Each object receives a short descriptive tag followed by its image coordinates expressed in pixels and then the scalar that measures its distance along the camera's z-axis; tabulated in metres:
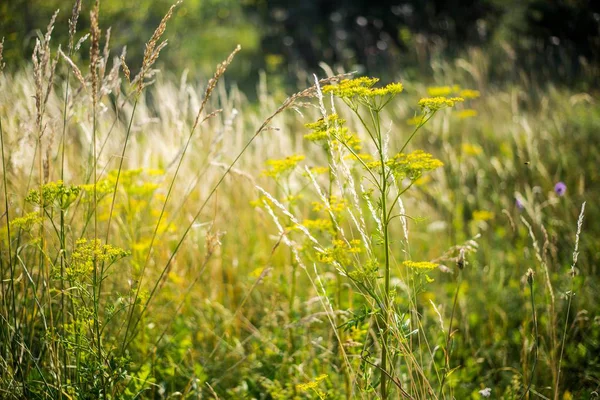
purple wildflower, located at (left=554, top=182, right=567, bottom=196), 2.92
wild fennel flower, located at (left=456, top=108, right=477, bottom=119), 3.63
